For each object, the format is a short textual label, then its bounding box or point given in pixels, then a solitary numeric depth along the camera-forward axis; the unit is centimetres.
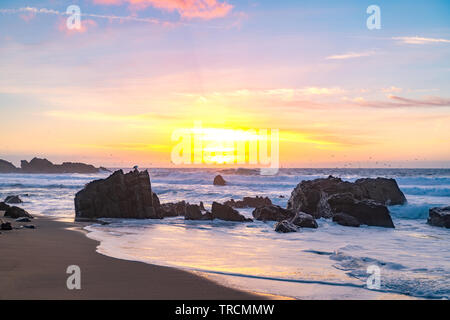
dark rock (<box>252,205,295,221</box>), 2461
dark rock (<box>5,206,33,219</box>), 2128
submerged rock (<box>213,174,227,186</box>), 7181
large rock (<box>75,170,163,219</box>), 2470
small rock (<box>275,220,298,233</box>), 1966
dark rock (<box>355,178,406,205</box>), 3191
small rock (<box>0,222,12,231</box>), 1641
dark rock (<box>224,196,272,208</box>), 3412
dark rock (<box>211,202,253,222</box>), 2439
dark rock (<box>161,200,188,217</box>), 2681
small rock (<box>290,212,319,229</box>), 2152
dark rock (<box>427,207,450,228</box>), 2266
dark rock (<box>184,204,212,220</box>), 2467
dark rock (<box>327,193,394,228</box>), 2283
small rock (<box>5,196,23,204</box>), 3347
